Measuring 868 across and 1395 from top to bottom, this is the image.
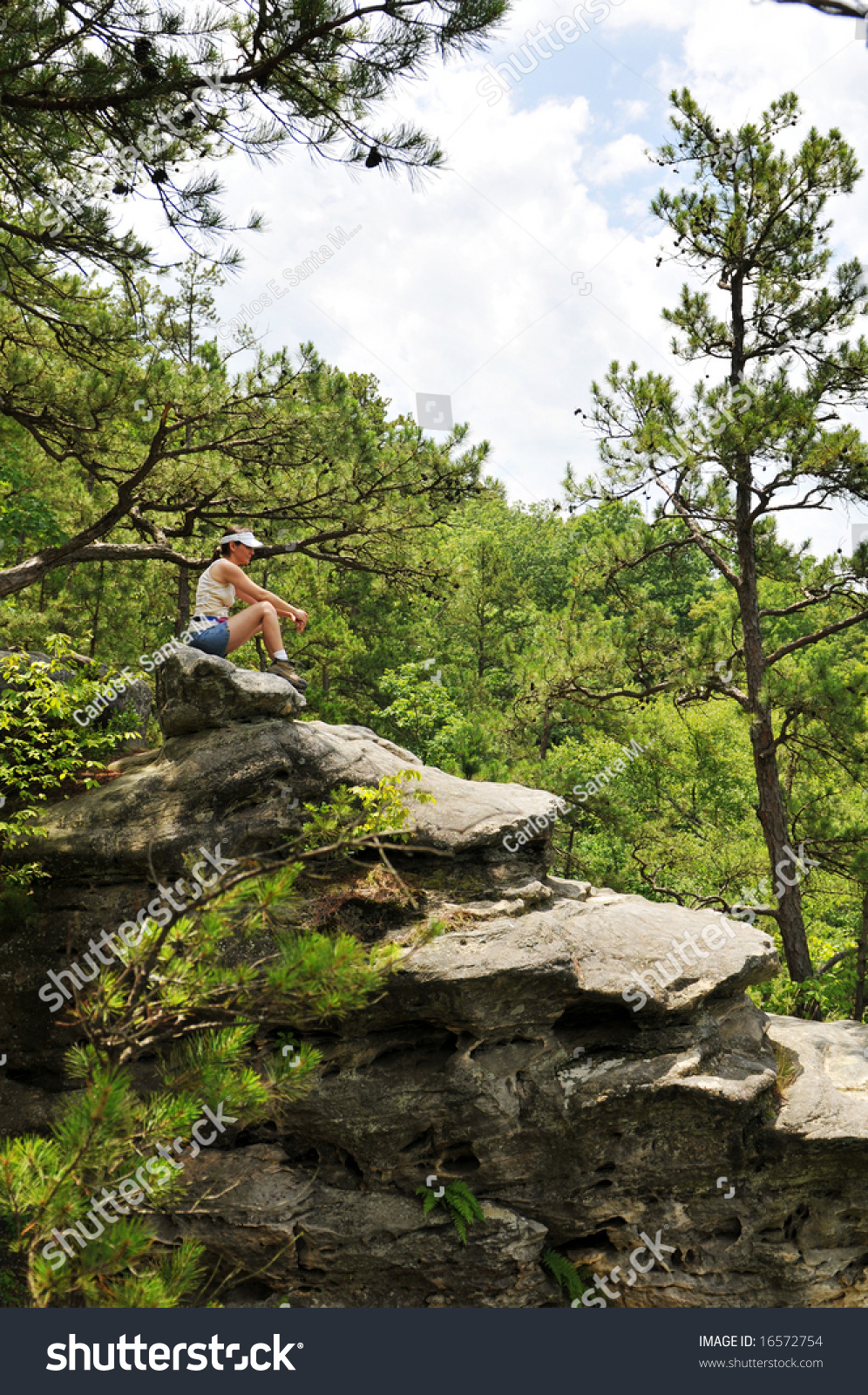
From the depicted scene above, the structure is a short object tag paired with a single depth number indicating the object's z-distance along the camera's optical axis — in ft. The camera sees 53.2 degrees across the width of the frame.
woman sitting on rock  23.25
